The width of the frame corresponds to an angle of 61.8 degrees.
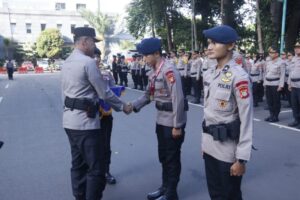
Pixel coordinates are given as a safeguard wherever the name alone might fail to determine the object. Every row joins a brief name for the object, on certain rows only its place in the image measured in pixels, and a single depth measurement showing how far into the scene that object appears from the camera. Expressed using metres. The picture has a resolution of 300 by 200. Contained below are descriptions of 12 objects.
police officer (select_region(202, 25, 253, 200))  1.92
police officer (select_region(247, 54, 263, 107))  8.40
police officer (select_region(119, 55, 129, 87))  13.93
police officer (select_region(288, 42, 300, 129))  5.78
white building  34.41
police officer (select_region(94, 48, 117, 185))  3.12
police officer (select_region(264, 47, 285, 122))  6.27
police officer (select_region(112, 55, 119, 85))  14.54
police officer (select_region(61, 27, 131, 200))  2.42
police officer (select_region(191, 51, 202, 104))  8.99
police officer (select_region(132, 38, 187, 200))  2.71
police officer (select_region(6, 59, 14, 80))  19.15
